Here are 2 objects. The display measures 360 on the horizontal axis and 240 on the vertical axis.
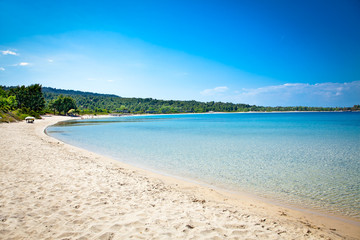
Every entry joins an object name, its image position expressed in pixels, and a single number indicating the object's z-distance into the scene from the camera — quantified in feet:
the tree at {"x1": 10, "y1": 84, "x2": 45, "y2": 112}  227.61
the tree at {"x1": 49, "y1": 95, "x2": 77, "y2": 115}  287.48
